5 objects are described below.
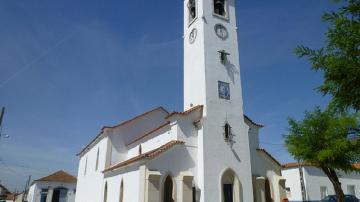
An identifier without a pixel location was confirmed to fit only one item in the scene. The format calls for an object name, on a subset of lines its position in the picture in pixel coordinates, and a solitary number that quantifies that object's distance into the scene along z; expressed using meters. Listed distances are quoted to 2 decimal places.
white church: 17.36
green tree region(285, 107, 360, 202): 17.11
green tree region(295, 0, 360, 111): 6.30
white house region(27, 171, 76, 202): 46.28
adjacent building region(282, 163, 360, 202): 27.39
